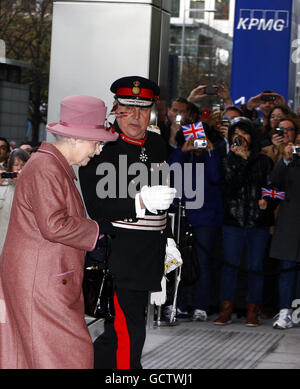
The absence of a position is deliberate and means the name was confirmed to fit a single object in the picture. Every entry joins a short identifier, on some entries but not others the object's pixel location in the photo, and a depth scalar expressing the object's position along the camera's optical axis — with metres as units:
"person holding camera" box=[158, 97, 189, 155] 16.92
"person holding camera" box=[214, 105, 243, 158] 16.84
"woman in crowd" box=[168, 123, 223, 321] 16.47
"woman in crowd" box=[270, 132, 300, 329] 16.30
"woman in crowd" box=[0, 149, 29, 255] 14.78
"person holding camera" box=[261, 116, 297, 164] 16.69
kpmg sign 26.25
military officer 10.02
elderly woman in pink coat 7.90
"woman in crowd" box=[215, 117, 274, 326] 16.44
